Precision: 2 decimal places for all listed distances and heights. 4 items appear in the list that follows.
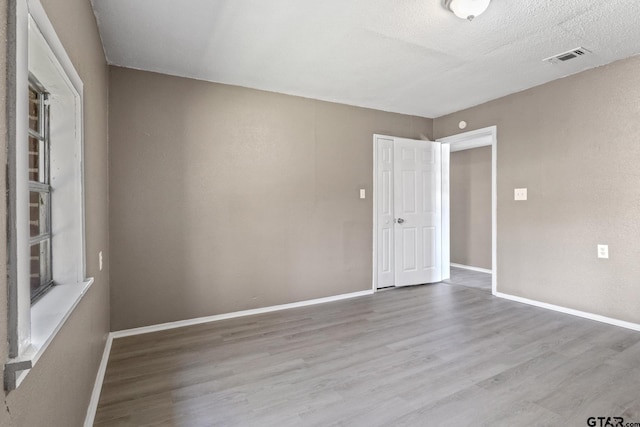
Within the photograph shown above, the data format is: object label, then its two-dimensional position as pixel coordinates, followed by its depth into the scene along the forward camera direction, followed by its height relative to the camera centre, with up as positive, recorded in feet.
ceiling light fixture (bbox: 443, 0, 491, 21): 6.59 +4.31
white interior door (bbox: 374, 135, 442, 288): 14.07 -0.03
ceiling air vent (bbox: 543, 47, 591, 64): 8.96 +4.51
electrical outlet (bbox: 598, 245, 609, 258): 9.96 -1.29
